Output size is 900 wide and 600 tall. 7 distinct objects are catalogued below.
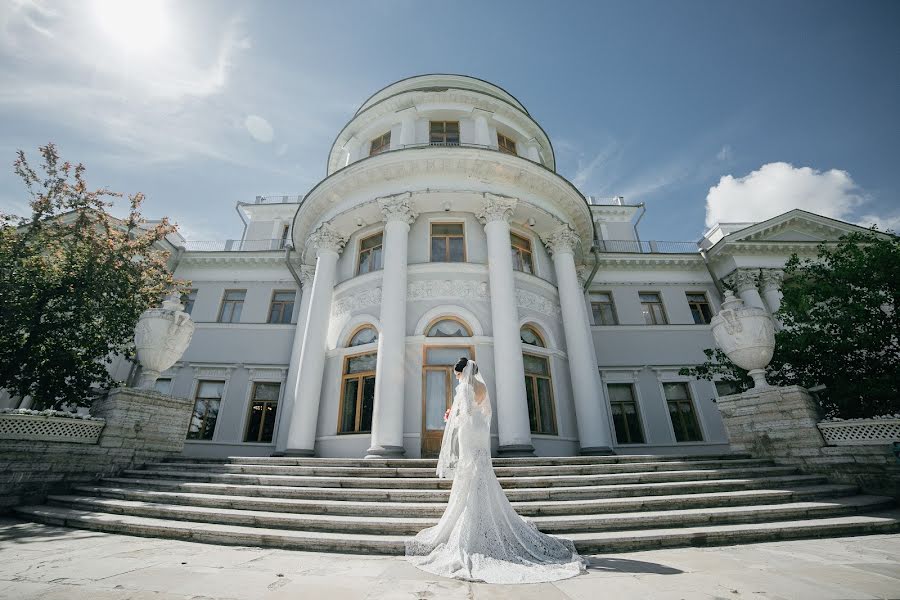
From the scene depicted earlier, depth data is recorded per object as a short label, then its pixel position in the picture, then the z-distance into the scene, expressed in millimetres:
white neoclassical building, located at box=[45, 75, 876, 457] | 11320
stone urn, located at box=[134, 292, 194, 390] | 8172
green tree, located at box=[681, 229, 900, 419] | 7824
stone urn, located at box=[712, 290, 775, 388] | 7820
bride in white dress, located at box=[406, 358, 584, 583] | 3605
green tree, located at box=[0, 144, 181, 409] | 8898
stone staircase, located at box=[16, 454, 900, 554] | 4820
